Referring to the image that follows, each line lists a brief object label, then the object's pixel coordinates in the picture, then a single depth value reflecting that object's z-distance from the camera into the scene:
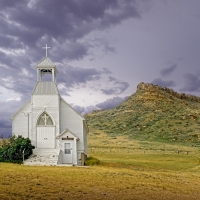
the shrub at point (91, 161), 35.59
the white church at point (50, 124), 34.44
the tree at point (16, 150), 32.06
